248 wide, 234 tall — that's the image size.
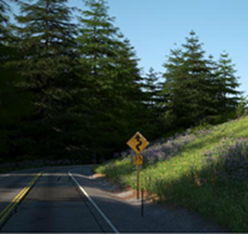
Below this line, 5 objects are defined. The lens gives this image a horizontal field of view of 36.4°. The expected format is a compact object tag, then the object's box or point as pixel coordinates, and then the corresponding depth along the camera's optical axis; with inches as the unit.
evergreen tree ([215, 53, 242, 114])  2532.0
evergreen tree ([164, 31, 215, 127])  2246.6
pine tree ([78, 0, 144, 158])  2255.2
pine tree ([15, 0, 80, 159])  2016.5
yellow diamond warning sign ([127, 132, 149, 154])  629.9
